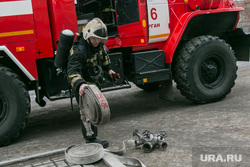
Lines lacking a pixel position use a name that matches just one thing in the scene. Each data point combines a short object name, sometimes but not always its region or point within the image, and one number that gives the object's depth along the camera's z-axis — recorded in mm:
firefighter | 3873
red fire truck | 4641
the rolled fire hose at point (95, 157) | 3479
